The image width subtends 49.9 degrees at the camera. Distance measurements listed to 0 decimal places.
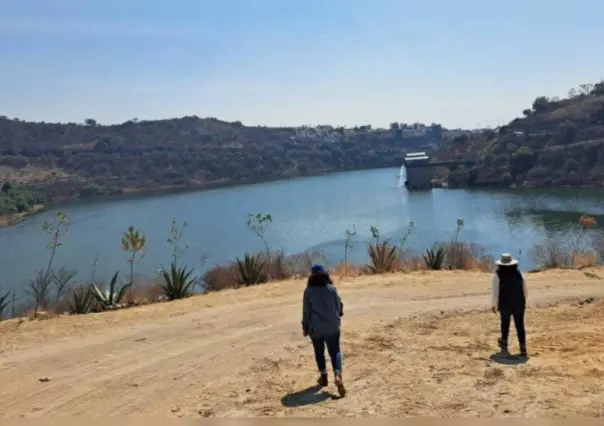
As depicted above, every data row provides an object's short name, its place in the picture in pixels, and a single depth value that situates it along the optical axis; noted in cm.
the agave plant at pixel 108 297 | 1277
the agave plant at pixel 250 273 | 1509
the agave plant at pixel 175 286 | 1390
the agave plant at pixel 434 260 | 1611
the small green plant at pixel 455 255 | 1714
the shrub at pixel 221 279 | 1589
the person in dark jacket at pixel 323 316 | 653
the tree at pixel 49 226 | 1666
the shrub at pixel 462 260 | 1708
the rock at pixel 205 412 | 617
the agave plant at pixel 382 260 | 1571
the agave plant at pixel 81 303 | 1230
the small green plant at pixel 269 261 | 1597
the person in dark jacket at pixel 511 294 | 781
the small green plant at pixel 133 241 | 1508
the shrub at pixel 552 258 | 1688
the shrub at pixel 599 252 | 1929
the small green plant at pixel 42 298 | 1458
